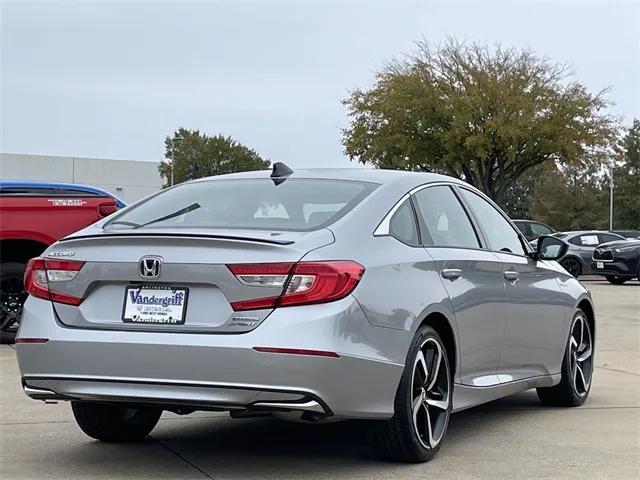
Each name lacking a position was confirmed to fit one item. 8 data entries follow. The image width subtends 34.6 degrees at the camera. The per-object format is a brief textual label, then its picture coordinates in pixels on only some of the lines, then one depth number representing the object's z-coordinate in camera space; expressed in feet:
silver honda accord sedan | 15.11
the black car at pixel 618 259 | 84.02
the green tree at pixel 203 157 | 262.26
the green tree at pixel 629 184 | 261.44
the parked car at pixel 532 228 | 94.94
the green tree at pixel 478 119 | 128.57
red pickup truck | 33.73
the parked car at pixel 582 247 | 93.56
